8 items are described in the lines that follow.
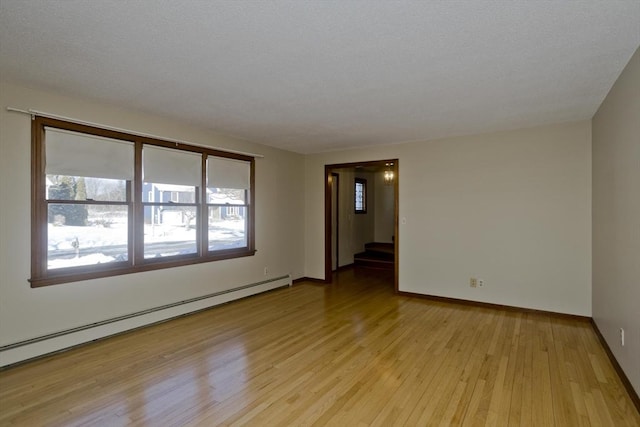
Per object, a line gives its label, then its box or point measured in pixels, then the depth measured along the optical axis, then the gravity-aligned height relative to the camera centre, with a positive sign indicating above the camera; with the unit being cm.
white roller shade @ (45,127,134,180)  316 +61
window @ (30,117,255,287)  316 +14
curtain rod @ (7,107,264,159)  297 +94
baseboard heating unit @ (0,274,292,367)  291 -121
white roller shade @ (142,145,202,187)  392 +62
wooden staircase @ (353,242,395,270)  757 -103
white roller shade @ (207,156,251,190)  470 +62
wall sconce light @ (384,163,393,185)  848 +99
